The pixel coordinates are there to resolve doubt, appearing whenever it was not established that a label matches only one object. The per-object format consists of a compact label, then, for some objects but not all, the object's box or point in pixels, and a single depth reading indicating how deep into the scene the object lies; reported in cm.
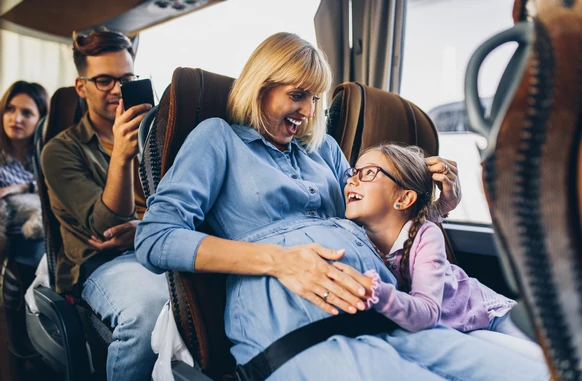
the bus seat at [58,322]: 122
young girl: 98
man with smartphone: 117
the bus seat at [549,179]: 38
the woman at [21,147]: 161
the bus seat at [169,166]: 92
